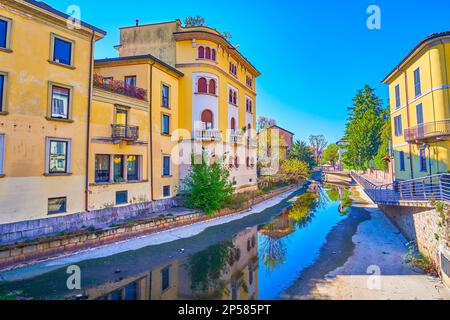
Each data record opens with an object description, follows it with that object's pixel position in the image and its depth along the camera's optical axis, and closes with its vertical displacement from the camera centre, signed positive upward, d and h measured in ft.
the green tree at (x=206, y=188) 66.59 -3.57
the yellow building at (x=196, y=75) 75.66 +31.70
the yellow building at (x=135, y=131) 53.21 +10.74
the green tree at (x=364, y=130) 147.64 +26.08
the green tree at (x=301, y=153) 175.32 +14.84
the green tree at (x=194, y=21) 97.50 +60.78
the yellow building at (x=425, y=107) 56.75 +16.47
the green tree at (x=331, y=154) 312.23 +24.68
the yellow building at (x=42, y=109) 38.96 +11.70
